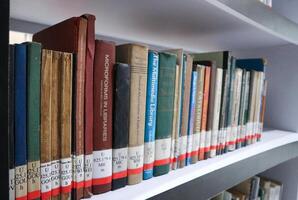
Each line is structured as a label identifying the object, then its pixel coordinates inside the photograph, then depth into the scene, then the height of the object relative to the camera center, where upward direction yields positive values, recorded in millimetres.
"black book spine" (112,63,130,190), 409 -70
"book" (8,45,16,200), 299 -59
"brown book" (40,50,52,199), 337 -63
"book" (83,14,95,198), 376 -34
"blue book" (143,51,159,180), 459 -53
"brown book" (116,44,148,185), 432 -31
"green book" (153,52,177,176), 478 -52
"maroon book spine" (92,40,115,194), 391 -52
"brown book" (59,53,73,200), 355 -60
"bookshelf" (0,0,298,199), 456 +187
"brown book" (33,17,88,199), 365 -10
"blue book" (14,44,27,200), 307 -54
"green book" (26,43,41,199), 318 -52
